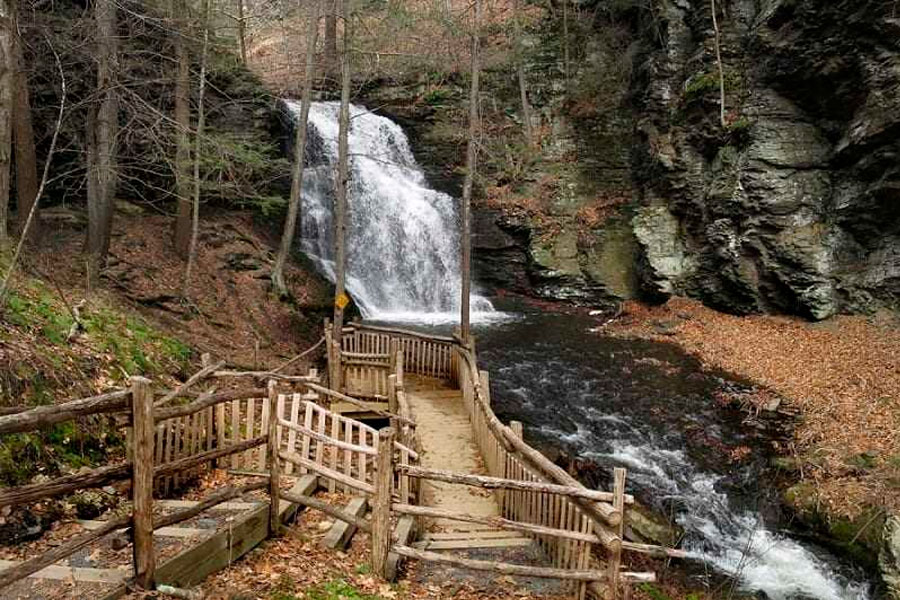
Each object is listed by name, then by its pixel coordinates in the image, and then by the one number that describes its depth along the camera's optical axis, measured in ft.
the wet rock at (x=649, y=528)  28.25
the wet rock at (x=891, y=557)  24.89
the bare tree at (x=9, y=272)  22.66
